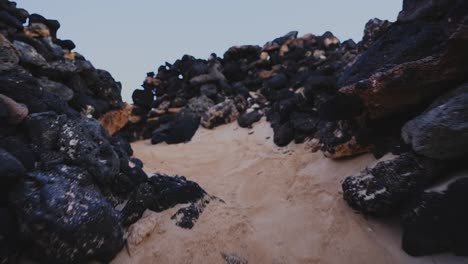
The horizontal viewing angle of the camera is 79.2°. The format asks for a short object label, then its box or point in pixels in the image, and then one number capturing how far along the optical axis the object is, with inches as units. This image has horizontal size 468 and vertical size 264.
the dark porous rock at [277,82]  289.3
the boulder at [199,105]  307.9
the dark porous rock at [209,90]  328.1
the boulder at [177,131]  266.8
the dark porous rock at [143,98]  331.6
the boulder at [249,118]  254.7
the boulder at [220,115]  281.3
